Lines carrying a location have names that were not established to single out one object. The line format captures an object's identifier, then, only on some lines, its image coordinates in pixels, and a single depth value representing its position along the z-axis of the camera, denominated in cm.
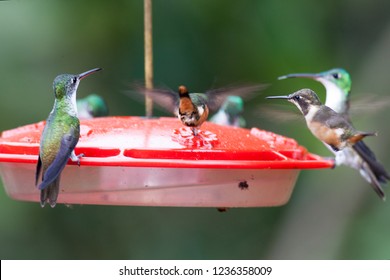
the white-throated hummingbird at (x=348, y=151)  788
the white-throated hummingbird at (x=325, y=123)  638
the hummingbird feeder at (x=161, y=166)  550
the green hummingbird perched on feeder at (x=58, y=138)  546
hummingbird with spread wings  586
